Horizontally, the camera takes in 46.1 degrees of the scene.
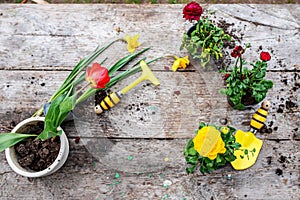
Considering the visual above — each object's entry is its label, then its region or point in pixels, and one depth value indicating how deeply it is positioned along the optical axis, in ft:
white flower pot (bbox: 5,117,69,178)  3.21
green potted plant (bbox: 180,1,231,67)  3.31
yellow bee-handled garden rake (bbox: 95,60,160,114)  3.61
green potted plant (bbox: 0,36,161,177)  2.99
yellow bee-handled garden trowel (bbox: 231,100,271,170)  3.46
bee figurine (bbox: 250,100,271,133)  3.47
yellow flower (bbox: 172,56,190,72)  3.72
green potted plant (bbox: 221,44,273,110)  3.24
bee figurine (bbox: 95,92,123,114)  3.60
